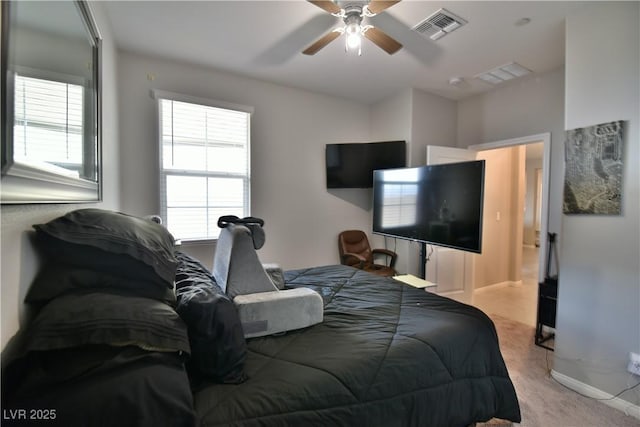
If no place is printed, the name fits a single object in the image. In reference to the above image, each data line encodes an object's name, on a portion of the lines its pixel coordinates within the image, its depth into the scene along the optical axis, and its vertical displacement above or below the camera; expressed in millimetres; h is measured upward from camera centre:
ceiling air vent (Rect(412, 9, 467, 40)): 2318 +1540
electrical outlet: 1919 -1027
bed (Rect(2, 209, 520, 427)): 706 -500
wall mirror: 737 +347
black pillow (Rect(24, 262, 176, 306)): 842 -244
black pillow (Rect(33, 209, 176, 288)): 878 -132
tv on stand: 2496 +33
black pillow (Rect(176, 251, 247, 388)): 987 -466
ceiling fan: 1914 +1323
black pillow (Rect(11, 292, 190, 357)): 710 -324
